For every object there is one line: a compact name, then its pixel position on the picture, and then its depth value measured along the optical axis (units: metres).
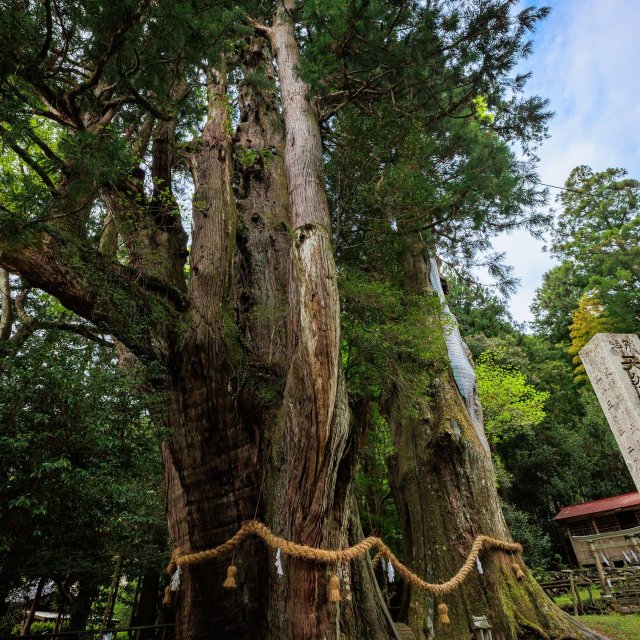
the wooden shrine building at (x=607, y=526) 10.70
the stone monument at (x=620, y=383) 4.38
